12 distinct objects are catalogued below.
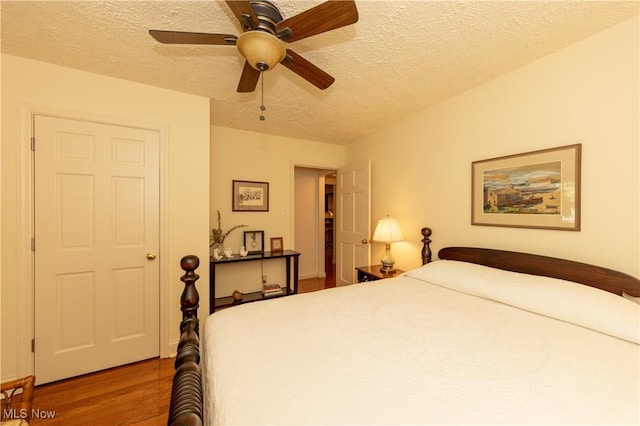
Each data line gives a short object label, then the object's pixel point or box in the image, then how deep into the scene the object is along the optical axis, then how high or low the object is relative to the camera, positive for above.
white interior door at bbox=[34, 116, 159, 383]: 2.00 -0.29
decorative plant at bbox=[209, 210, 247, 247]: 3.20 -0.32
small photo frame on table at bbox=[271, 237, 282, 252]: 3.71 -0.47
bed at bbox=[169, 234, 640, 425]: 0.76 -0.57
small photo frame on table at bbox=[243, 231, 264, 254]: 3.52 -0.41
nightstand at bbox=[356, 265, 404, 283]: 2.78 -0.68
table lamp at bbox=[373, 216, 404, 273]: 2.92 -0.27
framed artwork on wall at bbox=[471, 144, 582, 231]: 1.73 +0.17
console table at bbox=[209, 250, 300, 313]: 2.84 -0.83
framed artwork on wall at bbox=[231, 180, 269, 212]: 3.50 +0.21
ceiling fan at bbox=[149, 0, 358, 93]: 1.13 +0.86
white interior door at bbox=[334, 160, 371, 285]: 3.44 -0.12
